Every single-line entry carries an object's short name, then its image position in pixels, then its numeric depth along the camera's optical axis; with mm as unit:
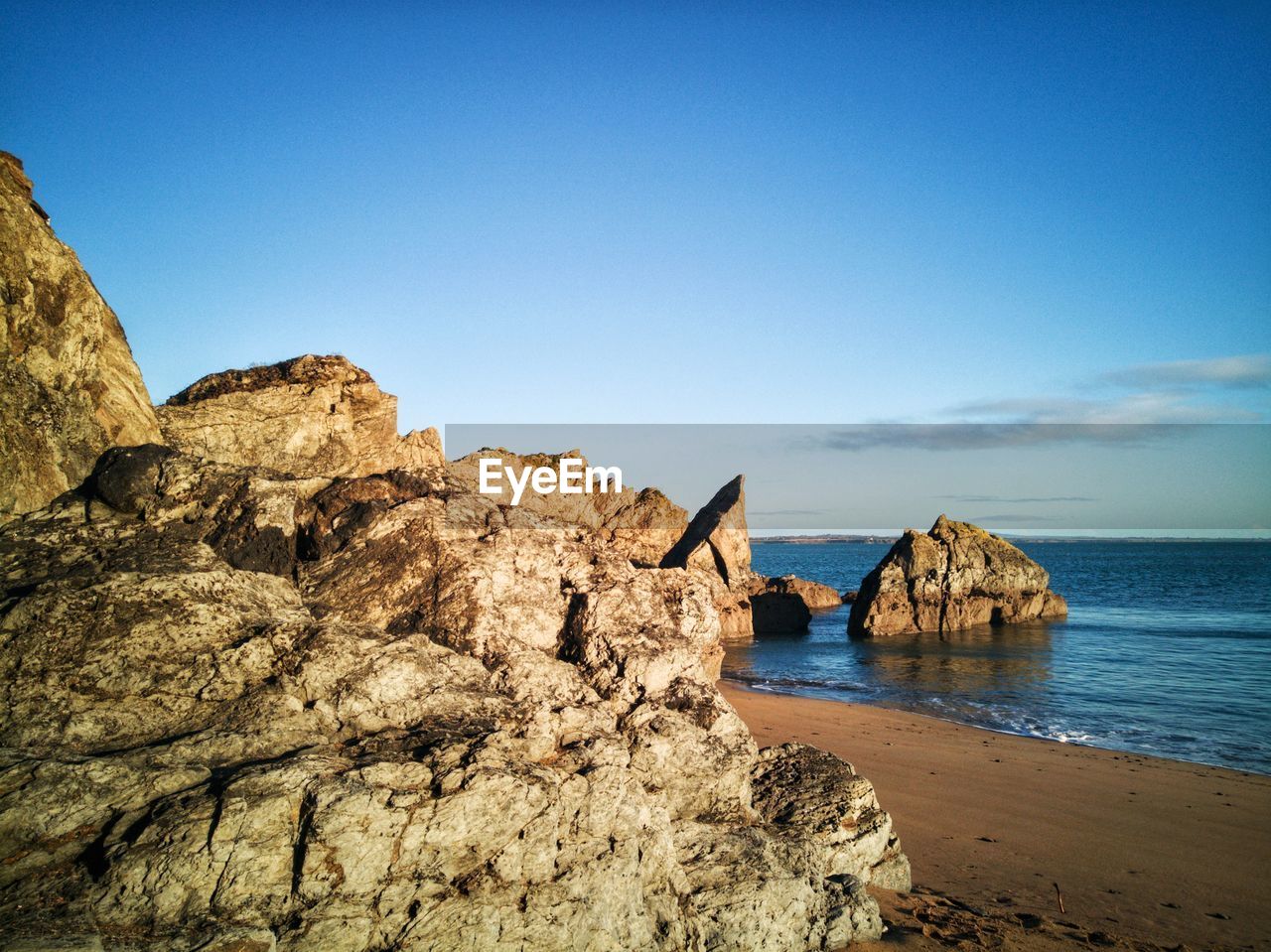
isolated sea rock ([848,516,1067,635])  38594
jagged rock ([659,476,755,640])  40219
